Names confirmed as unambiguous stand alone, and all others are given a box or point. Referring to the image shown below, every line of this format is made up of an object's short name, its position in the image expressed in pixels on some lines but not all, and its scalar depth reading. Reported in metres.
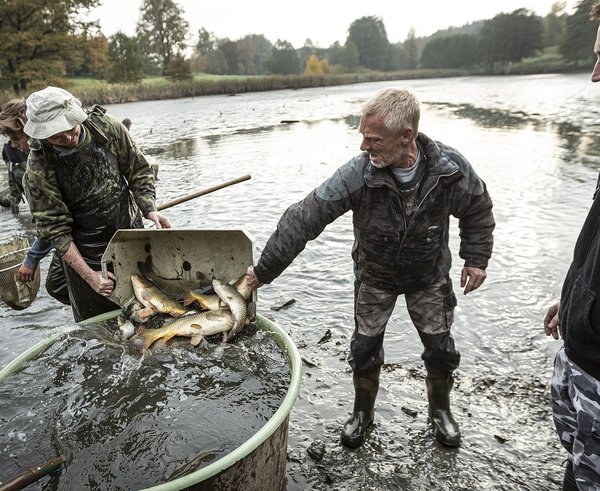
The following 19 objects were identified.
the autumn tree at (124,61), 56.44
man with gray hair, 2.65
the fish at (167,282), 3.56
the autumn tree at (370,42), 121.25
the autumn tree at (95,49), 39.78
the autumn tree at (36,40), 35.78
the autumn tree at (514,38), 85.88
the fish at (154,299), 3.37
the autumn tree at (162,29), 72.25
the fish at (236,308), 3.06
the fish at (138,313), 3.30
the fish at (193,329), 3.12
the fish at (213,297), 3.06
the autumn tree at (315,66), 94.94
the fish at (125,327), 3.18
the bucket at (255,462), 1.84
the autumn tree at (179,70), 61.53
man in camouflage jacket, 3.04
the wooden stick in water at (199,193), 4.60
